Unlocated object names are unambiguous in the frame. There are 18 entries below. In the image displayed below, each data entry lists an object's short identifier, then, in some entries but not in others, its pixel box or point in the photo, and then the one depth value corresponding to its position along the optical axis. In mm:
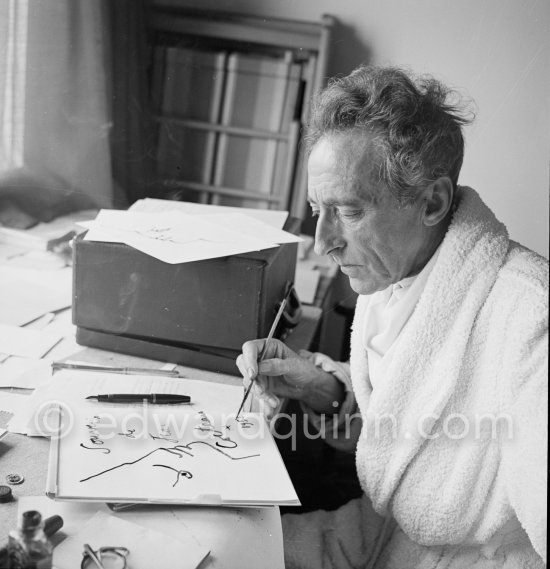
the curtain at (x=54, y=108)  1931
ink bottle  698
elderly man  1021
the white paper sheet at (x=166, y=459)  917
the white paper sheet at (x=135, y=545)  806
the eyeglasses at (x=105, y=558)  788
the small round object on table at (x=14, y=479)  935
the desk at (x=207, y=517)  850
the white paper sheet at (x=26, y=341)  1367
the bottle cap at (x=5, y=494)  888
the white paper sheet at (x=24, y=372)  1227
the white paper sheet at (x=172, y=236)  1327
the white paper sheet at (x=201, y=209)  1575
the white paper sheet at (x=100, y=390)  1104
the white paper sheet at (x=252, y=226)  1444
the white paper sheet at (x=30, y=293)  1545
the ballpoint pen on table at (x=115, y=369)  1298
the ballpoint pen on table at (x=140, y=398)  1156
